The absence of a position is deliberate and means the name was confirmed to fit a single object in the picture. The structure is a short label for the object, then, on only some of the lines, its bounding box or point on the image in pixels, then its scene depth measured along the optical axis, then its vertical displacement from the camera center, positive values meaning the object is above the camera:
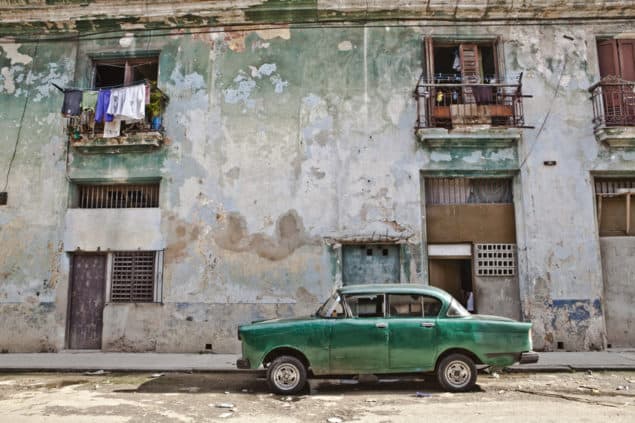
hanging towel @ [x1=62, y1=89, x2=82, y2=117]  11.39 +4.49
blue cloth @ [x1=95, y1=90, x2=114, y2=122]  11.32 +4.36
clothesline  11.51 +4.96
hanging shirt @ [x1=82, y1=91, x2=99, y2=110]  11.39 +4.55
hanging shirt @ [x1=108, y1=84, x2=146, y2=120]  11.19 +4.43
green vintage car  6.87 -0.68
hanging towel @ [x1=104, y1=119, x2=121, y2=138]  11.35 +3.89
